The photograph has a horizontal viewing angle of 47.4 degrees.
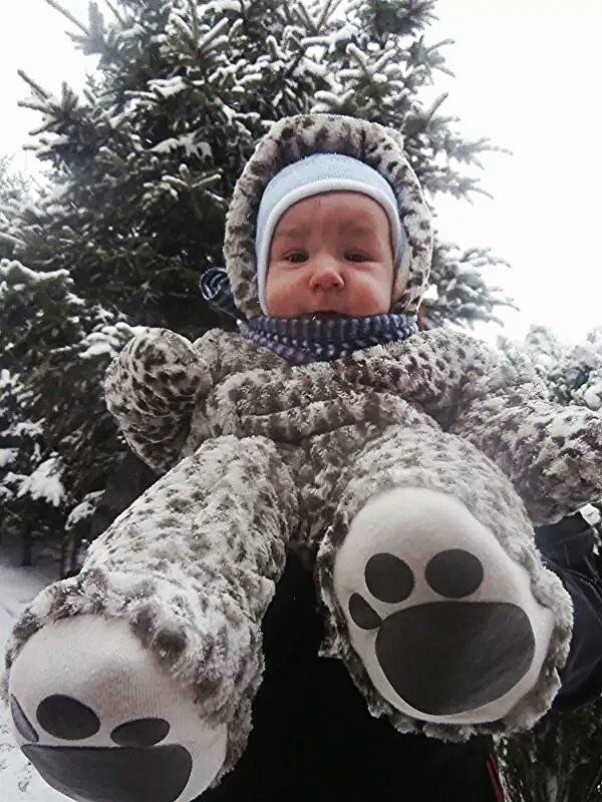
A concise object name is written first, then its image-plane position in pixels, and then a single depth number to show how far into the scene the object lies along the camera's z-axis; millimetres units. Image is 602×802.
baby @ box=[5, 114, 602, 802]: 525
